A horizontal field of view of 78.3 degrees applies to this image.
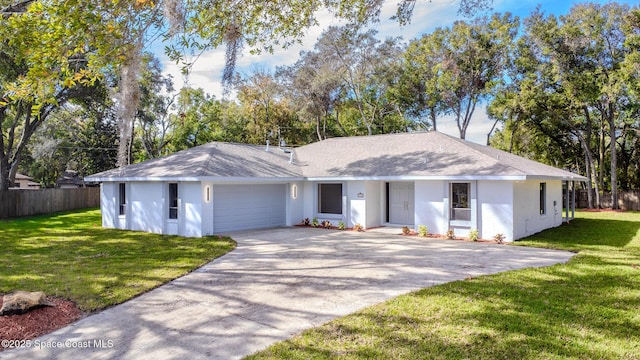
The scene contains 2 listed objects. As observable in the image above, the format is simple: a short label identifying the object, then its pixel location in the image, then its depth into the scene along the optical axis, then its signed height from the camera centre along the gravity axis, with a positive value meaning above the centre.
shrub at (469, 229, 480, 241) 13.30 -1.61
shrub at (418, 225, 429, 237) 14.32 -1.60
